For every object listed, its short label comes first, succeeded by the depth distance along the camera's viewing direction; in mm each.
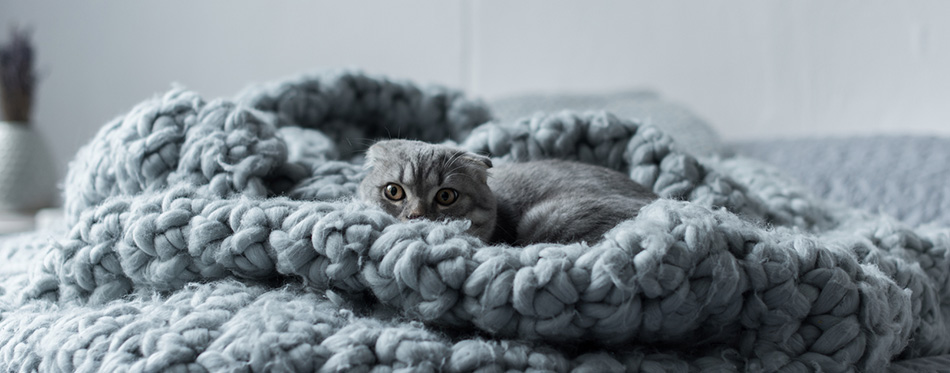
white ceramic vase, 1908
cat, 745
